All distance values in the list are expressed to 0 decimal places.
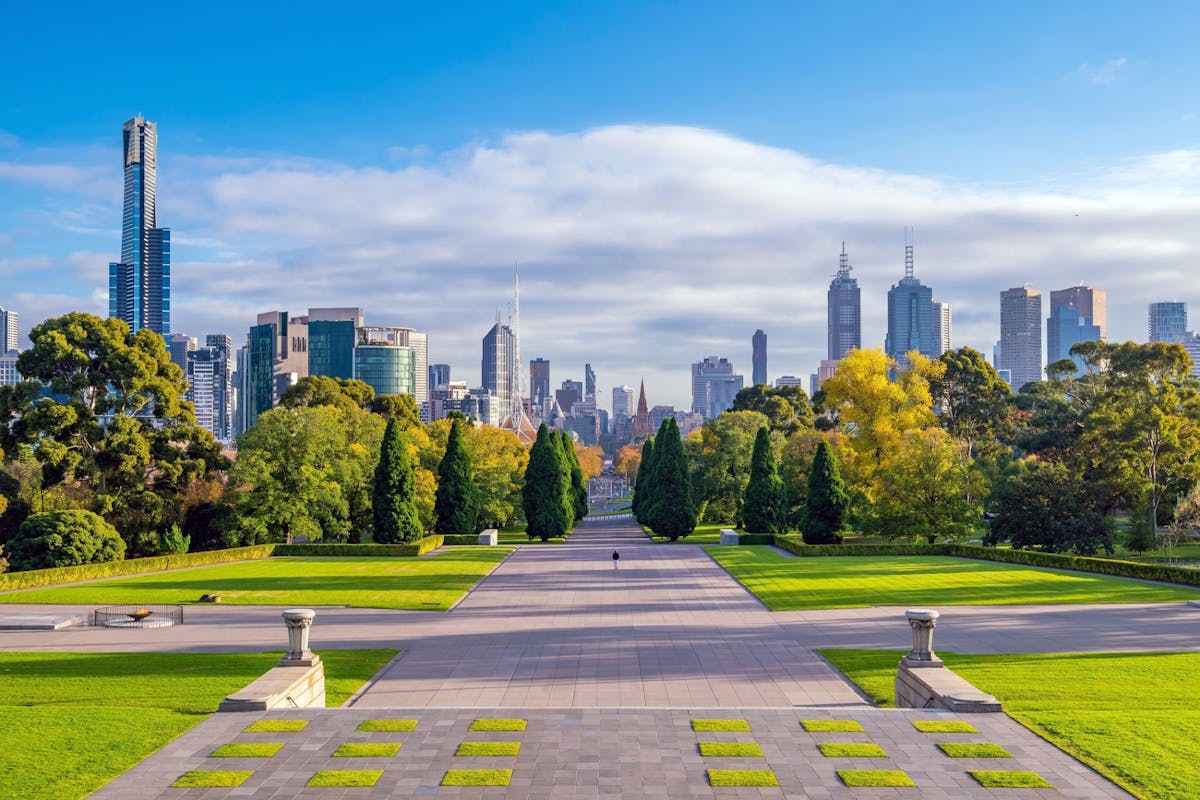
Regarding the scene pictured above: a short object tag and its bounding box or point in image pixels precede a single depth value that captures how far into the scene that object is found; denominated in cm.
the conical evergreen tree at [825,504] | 5962
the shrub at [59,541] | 4319
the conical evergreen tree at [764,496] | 6731
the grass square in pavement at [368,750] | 1451
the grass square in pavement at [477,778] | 1328
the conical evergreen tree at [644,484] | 8844
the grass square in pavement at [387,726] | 1601
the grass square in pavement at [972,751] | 1451
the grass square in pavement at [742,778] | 1330
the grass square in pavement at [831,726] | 1601
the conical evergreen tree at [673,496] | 7038
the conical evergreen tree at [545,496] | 7200
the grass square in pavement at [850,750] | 1455
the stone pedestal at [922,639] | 1984
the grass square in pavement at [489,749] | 1465
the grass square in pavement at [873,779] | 1326
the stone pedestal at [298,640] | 2012
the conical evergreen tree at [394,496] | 6072
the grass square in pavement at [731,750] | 1457
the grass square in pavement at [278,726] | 1598
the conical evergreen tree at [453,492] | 6944
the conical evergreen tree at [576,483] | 9604
